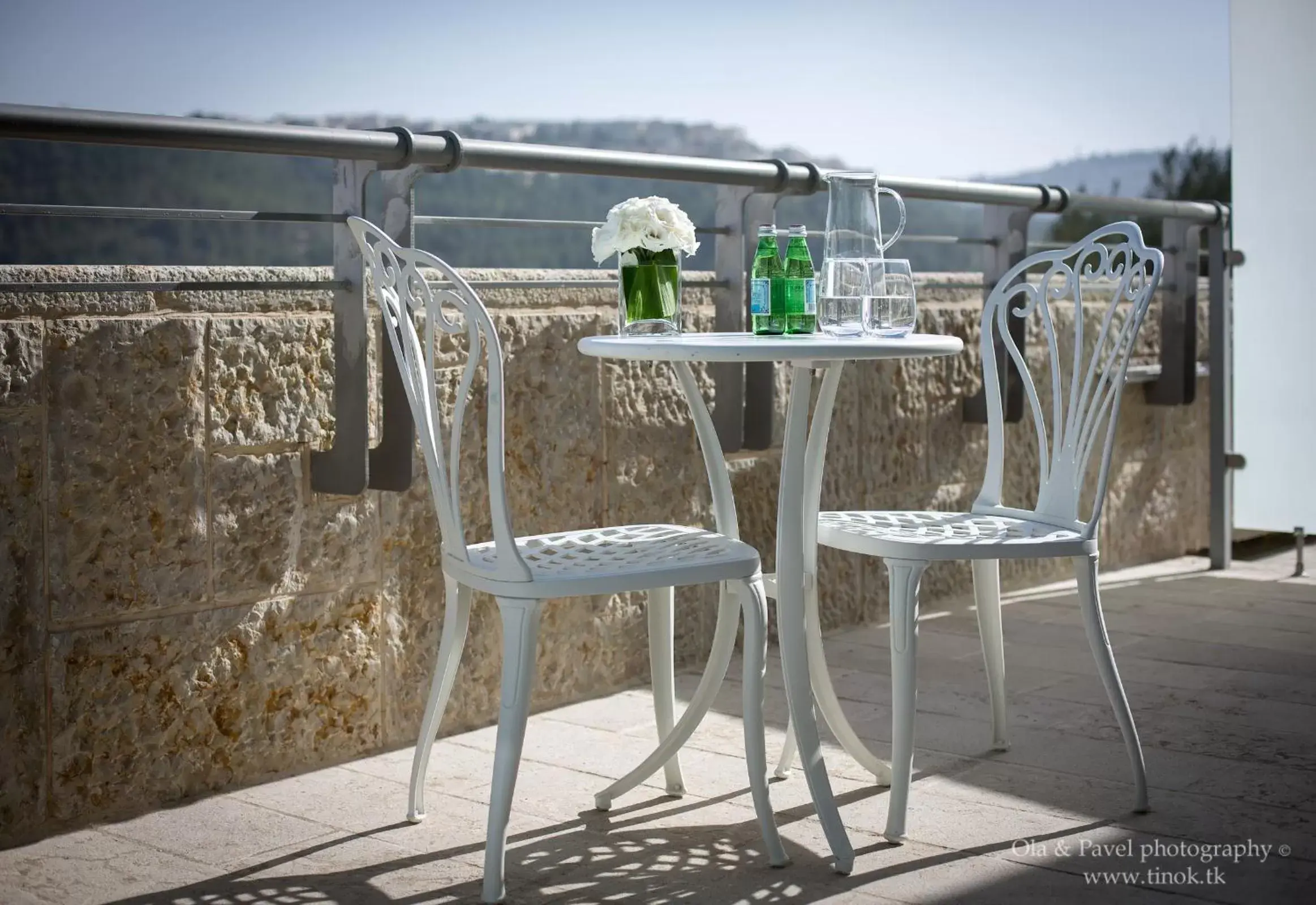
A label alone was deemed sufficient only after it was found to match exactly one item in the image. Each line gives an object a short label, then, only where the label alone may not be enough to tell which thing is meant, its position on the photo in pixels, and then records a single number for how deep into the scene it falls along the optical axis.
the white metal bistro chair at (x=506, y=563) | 2.00
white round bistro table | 2.04
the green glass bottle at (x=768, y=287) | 2.32
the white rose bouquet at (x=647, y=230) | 2.25
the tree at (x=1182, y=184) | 20.23
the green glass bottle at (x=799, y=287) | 2.33
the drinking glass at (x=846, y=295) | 2.29
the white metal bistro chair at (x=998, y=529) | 2.24
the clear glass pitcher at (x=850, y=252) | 2.29
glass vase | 2.30
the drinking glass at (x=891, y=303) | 2.30
